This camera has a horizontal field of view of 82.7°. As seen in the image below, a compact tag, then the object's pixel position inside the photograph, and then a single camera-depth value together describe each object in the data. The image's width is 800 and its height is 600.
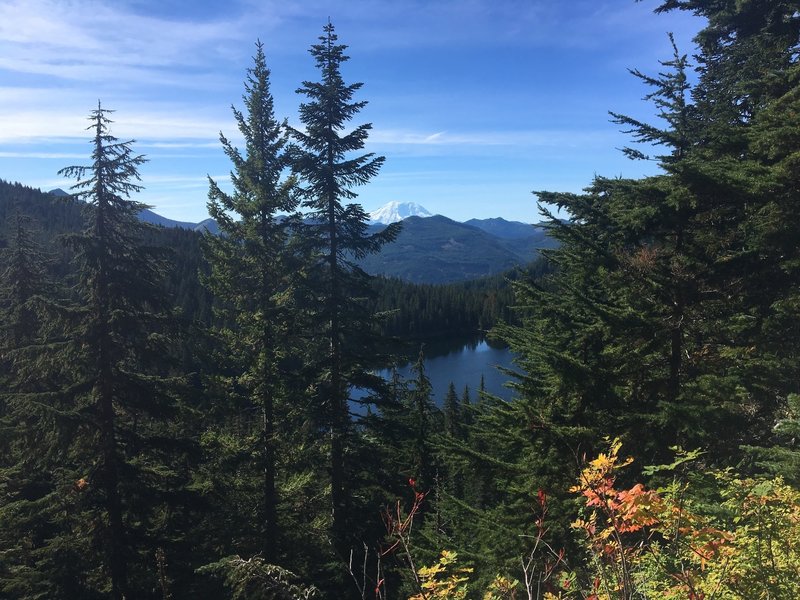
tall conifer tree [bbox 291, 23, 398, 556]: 13.02
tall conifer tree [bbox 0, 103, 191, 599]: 10.11
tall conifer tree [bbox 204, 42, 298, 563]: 12.68
